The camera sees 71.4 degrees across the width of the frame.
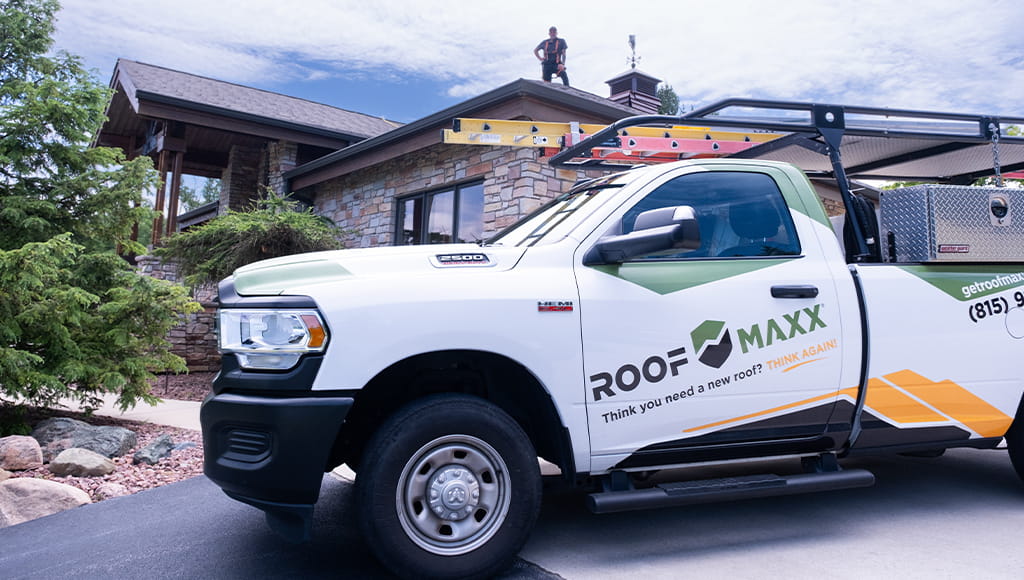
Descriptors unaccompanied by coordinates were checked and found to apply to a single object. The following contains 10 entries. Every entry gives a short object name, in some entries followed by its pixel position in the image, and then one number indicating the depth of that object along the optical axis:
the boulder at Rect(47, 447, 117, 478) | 5.24
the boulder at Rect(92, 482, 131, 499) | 4.88
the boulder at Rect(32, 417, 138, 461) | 5.84
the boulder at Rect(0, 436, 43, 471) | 5.32
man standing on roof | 14.54
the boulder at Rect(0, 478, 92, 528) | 4.41
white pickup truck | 2.87
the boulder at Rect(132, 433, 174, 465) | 5.67
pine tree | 6.11
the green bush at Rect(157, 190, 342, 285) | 10.69
